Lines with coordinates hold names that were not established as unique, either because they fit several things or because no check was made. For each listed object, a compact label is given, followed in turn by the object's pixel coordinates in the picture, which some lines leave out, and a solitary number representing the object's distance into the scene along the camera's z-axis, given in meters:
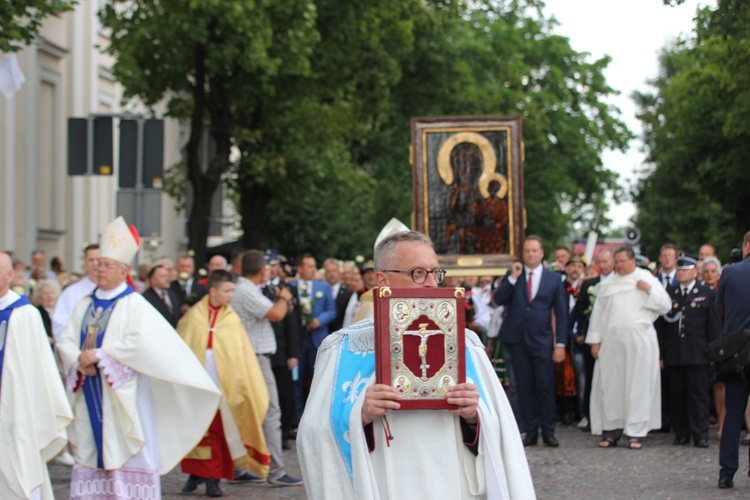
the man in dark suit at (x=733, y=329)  10.16
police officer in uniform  13.34
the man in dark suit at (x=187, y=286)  14.43
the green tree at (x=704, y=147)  15.43
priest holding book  4.66
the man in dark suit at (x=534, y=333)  13.31
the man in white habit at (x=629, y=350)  13.41
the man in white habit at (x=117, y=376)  9.12
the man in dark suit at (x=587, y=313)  15.01
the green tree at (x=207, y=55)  22.52
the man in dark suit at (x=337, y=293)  15.77
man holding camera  11.23
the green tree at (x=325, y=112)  26.73
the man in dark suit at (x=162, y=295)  12.96
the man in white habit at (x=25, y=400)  8.12
